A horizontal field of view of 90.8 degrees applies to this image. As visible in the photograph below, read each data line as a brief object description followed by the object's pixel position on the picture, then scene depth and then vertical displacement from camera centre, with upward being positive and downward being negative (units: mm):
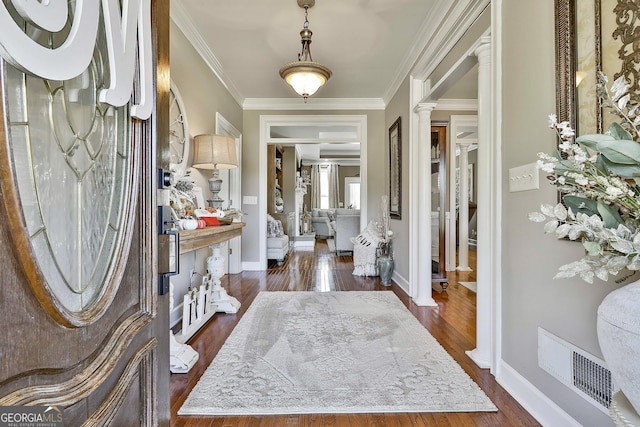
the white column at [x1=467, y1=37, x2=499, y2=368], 2059 +0
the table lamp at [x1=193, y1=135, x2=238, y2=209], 2969 +556
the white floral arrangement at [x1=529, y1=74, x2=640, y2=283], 717 +40
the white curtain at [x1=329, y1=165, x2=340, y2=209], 11914 +950
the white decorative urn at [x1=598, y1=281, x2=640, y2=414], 688 -283
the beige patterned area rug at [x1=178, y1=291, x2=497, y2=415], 1611 -965
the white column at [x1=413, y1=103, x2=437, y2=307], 3305 +17
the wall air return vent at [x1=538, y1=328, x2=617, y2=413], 1191 -653
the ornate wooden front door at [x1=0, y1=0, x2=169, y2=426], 435 -20
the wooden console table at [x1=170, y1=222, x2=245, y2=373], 1948 -754
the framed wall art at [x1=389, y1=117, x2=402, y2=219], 4062 +571
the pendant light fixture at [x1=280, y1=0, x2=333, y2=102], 2838 +1303
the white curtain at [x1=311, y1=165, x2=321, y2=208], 11773 +1015
